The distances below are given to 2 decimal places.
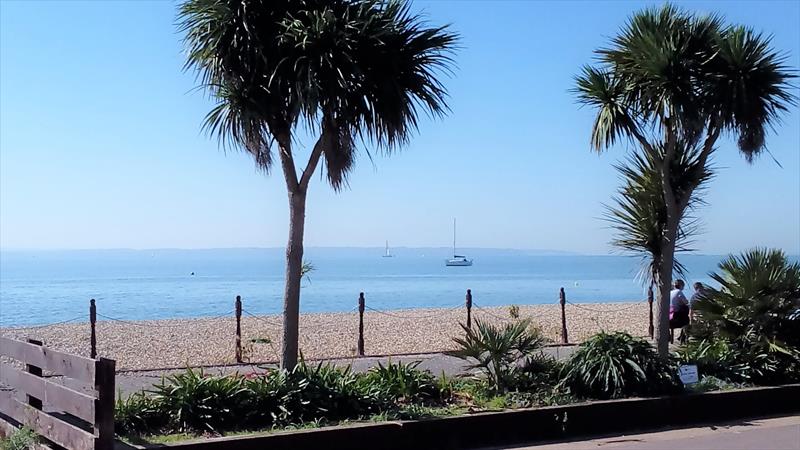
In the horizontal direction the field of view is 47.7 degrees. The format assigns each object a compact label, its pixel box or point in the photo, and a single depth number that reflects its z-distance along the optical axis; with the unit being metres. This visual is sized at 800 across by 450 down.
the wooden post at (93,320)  15.51
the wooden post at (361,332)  16.64
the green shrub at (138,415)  8.16
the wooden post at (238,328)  15.85
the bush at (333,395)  8.86
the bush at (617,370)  10.28
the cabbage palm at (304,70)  9.51
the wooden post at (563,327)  18.80
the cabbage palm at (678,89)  11.35
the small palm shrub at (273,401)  8.62
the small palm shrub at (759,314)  11.72
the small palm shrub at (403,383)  9.73
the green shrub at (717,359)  11.53
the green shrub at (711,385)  10.88
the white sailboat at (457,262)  177.88
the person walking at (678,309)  17.89
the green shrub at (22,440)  7.98
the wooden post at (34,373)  8.43
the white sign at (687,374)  10.81
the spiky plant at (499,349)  10.26
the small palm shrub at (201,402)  8.37
